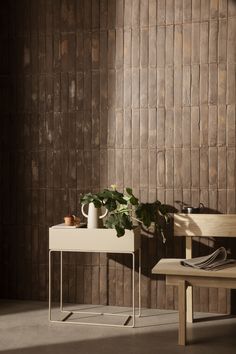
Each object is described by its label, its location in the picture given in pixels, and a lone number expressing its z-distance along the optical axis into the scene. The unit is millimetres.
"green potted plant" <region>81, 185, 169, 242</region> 3553
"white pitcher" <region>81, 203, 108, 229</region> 3730
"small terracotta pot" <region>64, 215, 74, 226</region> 3805
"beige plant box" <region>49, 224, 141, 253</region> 3613
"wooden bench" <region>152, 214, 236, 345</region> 3184
